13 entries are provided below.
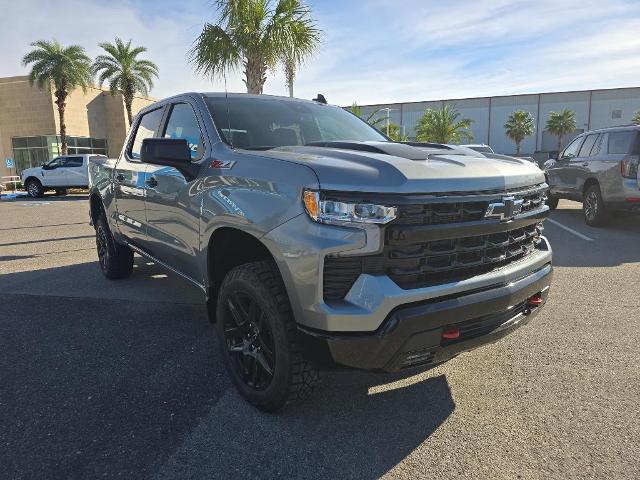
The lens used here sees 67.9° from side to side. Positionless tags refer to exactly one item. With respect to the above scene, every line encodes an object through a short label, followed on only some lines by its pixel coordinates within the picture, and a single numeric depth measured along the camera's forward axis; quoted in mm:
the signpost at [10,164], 24923
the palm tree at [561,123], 55875
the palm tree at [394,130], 25797
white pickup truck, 20797
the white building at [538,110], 59500
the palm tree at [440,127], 33312
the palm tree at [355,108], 23078
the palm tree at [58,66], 26938
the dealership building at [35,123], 33688
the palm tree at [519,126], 57219
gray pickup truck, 2154
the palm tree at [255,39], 11031
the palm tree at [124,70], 28859
